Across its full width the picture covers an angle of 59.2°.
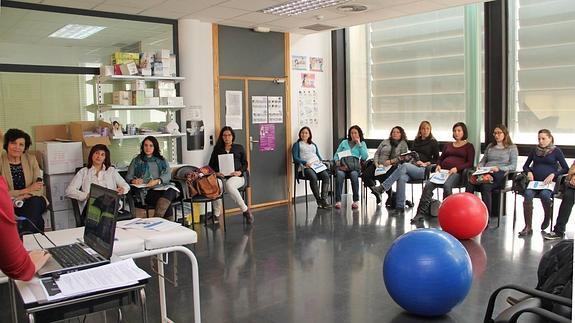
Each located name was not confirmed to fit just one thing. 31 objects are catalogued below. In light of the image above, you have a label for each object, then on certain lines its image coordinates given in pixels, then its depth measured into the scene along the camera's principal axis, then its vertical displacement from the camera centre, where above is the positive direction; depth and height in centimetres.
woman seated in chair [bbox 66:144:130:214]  523 -46
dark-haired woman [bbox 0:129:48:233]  503 -41
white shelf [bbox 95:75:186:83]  587 +66
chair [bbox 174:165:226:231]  606 -74
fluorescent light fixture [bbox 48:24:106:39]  582 +120
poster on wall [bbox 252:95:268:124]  751 +30
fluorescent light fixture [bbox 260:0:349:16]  589 +146
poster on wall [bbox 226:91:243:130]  718 +30
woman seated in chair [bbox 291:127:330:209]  733 -49
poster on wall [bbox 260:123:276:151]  766 -12
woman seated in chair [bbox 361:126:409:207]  718 -42
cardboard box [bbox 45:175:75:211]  555 -62
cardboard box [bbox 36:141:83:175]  551 -24
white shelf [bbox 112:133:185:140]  600 -5
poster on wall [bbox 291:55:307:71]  794 +104
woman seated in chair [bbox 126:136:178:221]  584 -52
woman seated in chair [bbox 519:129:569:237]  557 -55
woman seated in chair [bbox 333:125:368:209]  748 -48
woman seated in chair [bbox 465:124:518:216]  601 -49
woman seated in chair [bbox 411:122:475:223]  640 -50
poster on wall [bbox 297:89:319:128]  811 +32
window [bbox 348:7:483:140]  714 +81
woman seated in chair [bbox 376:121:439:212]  686 -54
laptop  215 -50
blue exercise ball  327 -96
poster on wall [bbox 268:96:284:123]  771 +30
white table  257 -57
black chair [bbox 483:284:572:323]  199 -78
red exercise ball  525 -96
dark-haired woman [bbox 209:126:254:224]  653 -49
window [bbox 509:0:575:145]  601 +66
